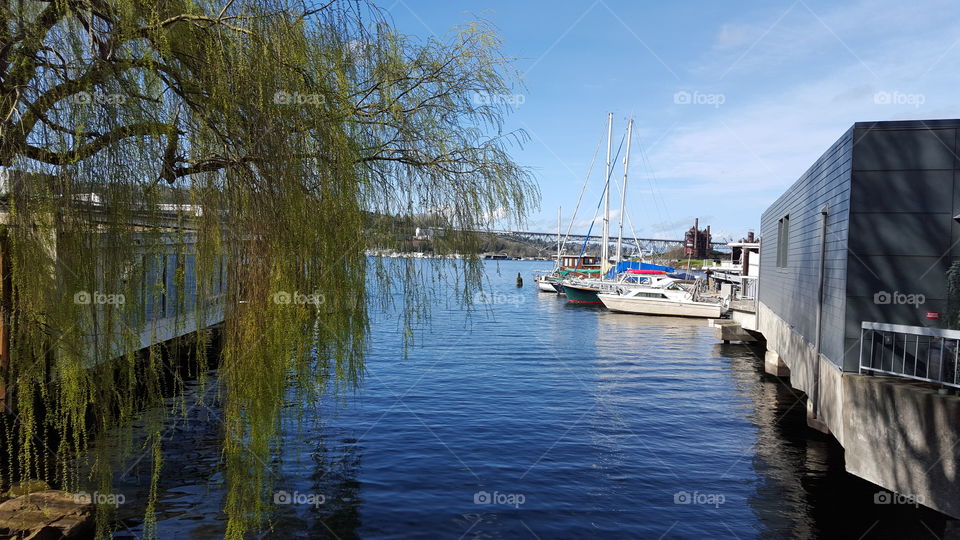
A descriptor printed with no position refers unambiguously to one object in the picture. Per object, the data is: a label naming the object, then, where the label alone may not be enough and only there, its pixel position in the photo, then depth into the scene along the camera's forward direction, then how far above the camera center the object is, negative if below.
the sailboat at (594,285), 56.31 -2.96
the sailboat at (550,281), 68.62 -3.33
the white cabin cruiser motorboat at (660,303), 46.19 -3.69
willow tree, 5.04 +0.41
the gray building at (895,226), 9.61 +0.46
